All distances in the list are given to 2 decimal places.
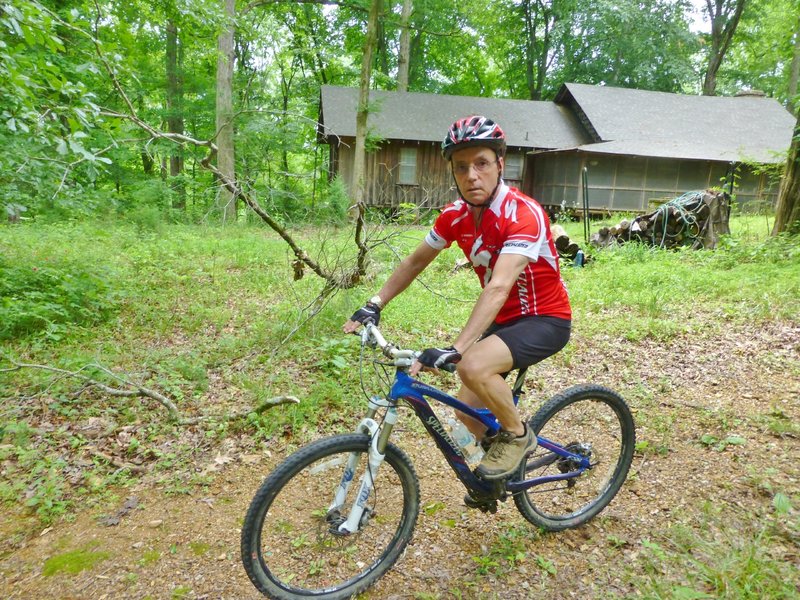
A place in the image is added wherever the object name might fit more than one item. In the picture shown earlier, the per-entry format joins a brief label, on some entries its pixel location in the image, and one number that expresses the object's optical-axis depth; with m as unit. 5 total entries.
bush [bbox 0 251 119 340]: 5.75
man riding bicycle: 2.54
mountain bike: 2.44
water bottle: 2.83
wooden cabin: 22.50
